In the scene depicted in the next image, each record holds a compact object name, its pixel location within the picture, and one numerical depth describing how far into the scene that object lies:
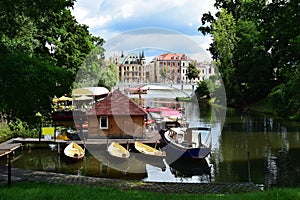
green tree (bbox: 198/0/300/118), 50.25
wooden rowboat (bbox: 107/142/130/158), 19.09
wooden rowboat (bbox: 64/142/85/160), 18.95
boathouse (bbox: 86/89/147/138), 22.44
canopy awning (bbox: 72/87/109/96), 34.03
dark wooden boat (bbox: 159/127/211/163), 18.64
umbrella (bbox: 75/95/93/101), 36.41
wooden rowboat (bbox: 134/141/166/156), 19.44
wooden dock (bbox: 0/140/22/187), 17.90
